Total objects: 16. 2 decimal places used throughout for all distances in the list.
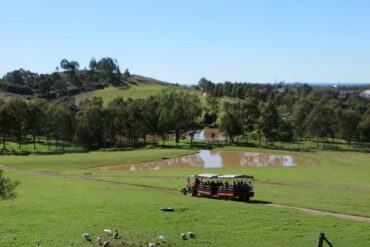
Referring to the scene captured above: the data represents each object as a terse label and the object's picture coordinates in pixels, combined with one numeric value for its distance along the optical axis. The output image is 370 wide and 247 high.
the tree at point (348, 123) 158.88
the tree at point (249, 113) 161.50
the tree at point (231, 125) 148.62
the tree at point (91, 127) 138.25
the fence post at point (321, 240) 21.35
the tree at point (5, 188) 31.13
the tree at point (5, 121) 127.56
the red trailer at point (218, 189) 49.06
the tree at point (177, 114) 148.75
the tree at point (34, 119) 139.76
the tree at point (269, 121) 152.25
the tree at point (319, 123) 162.36
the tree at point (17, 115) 131.75
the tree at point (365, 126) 163.38
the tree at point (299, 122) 177.25
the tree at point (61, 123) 145.80
